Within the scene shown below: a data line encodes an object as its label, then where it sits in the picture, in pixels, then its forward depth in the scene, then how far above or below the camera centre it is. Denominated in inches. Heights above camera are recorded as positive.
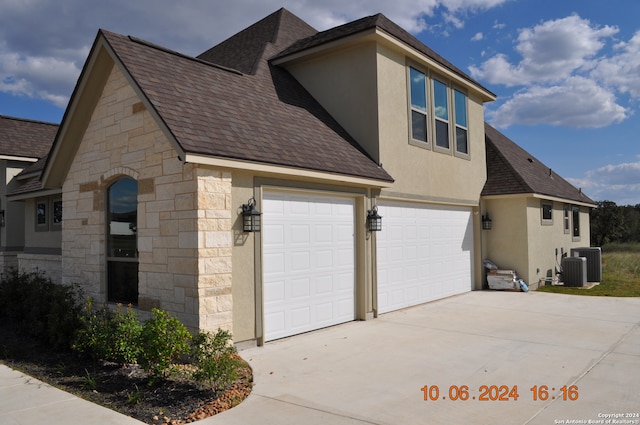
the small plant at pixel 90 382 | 239.3 -75.4
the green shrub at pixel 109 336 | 261.1 -58.1
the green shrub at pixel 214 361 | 218.7 -61.2
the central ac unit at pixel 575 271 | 612.4 -59.5
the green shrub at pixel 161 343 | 231.0 -53.7
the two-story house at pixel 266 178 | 287.3 +37.0
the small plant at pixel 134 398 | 213.3 -74.0
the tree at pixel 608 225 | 1652.3 -5.7
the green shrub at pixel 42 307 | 311.7 -53.9
